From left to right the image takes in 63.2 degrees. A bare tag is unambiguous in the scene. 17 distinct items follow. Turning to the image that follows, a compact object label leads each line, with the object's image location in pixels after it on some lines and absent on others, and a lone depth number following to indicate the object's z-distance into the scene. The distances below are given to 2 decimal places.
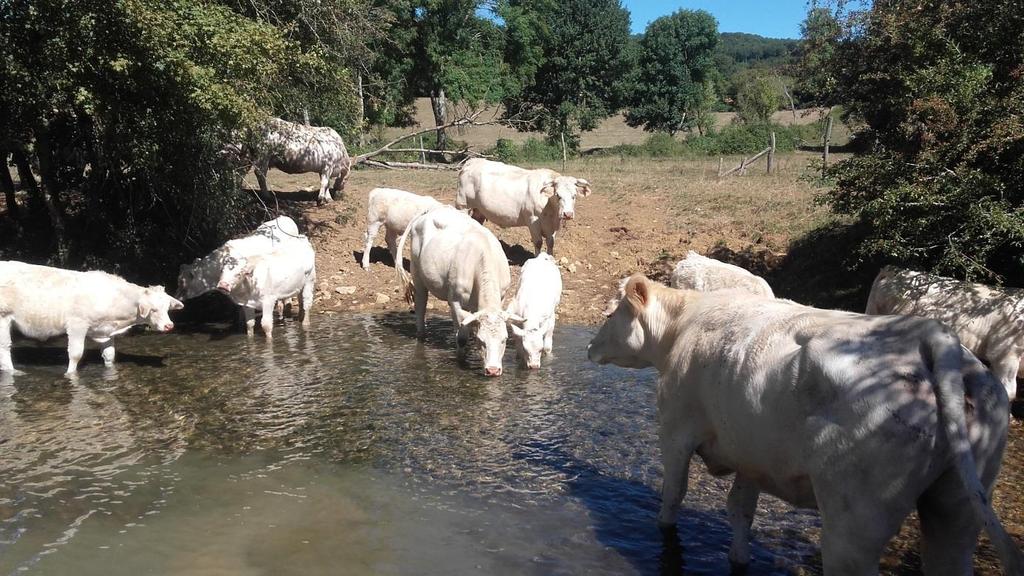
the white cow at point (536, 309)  11.93
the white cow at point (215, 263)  14.91
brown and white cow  21.30
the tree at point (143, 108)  12.29
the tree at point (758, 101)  67.00
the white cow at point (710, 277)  12.21
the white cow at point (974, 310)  10.05
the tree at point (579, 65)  58.47
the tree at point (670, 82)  64.62
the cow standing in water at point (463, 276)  11.70
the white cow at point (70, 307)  11.79
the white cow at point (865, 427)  4.18
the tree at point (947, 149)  11.05
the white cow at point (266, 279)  14.20
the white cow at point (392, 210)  18.00
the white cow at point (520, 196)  18.05
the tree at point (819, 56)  15.23
